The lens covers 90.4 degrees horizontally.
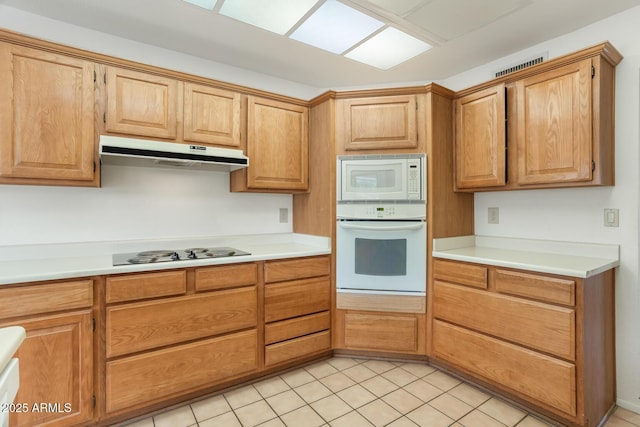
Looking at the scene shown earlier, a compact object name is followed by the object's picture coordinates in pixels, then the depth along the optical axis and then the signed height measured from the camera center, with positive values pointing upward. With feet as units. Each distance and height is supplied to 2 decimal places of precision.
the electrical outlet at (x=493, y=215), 8.49 -0.05
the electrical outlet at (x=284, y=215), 9.80 -0.06
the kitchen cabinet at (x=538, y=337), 5.55 -2.42
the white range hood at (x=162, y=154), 6.09 +1.24
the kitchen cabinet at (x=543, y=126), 6.13 +1.90
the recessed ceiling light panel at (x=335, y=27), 6.41 +4.10
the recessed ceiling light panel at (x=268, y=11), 6.11 +4.06
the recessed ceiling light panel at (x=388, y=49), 7.40 +4.13
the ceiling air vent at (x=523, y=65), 7.60 +3.73
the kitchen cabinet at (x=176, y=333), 5.75 -2.39
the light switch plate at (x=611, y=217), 6.47 -0.07
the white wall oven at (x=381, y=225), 8.01 -0.29
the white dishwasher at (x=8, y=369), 2.19 -1.15
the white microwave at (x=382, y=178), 7.97 +0.91
